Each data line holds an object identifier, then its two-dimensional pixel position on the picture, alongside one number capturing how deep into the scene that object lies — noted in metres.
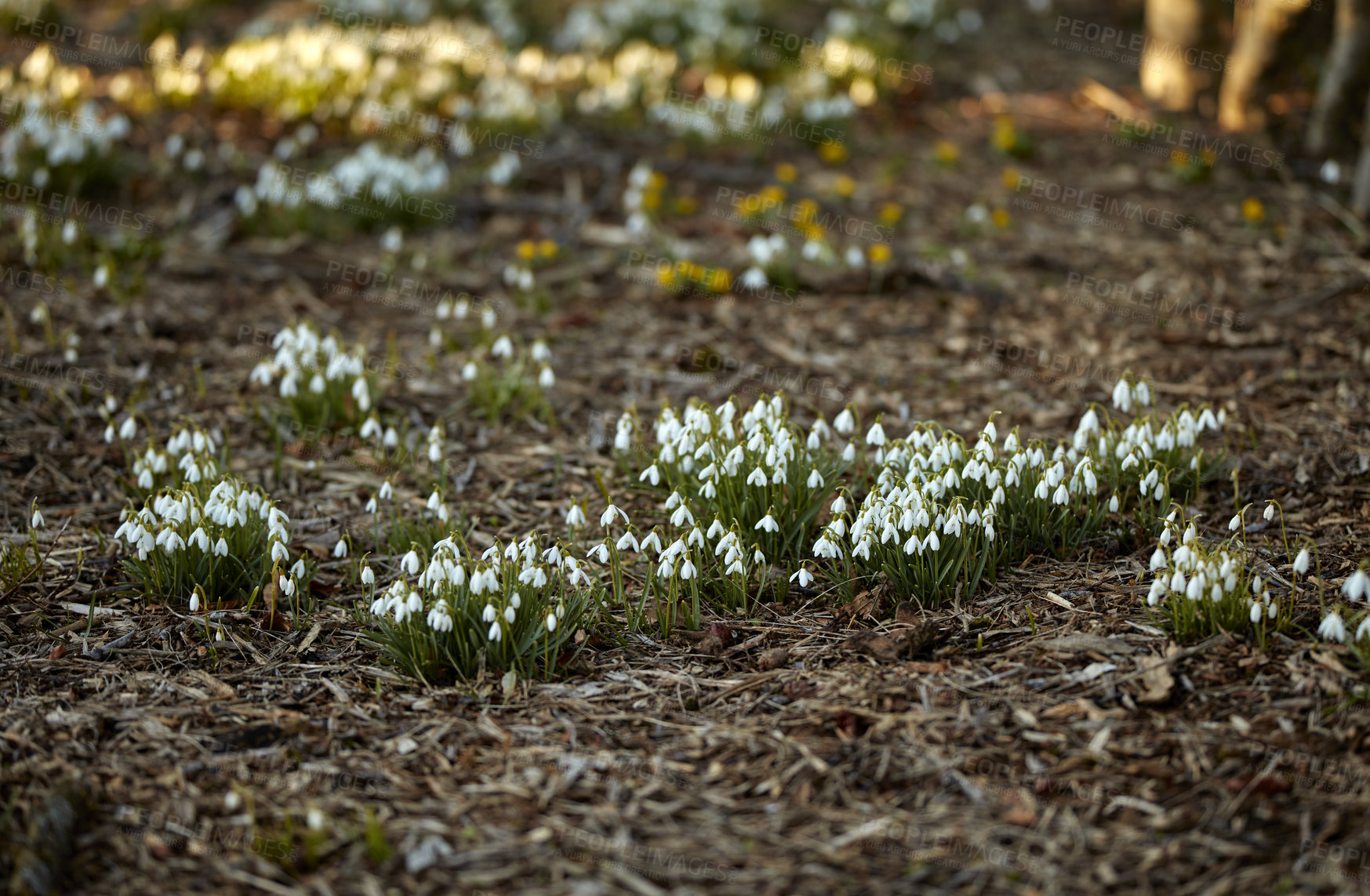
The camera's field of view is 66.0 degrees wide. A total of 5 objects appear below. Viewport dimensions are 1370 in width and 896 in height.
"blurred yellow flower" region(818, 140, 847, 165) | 7.61
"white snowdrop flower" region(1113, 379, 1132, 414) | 3.88
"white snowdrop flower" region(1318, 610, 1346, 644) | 2.86
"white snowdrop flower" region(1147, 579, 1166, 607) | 3.09
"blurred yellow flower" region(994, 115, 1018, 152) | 7.68
